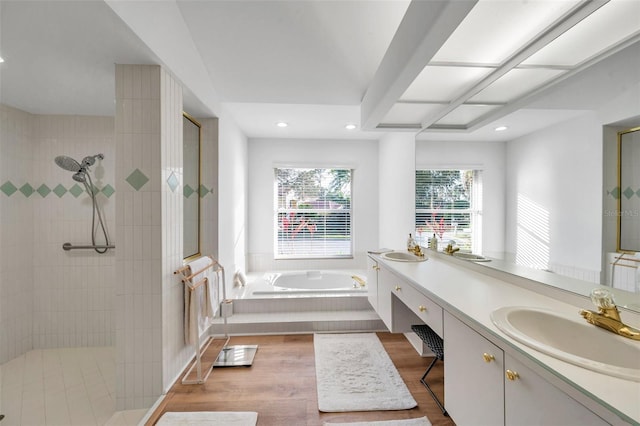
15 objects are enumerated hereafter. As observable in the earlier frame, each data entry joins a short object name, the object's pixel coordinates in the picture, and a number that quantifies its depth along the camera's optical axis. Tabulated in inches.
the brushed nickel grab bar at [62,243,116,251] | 94.6
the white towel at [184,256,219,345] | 78.0
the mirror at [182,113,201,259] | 92.9
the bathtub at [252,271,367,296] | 143.0
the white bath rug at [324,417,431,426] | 61.8
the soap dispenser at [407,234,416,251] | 101.0
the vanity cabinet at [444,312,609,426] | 27.2
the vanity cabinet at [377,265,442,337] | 59.1
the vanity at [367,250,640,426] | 24.3
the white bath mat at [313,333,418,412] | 68.2
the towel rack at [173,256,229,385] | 76.4
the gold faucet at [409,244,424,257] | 93.7
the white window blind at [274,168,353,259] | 162.6
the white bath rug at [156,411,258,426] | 62.4
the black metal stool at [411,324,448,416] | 64.7
